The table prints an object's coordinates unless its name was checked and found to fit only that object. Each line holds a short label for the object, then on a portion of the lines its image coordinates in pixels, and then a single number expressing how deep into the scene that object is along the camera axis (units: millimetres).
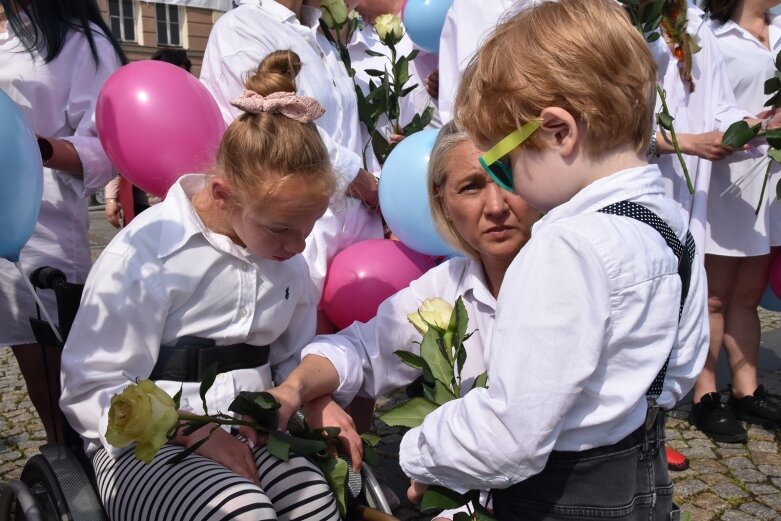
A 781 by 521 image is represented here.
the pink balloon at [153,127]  2375
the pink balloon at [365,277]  2721
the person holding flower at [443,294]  2076
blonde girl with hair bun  1759
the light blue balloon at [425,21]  3564
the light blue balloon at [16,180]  1841
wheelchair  1772
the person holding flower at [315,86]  2783
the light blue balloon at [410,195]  2662
